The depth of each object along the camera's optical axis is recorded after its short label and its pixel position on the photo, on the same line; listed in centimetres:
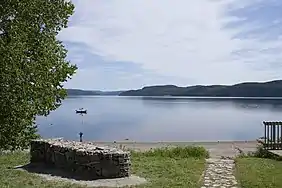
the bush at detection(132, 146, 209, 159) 1571
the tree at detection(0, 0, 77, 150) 726
